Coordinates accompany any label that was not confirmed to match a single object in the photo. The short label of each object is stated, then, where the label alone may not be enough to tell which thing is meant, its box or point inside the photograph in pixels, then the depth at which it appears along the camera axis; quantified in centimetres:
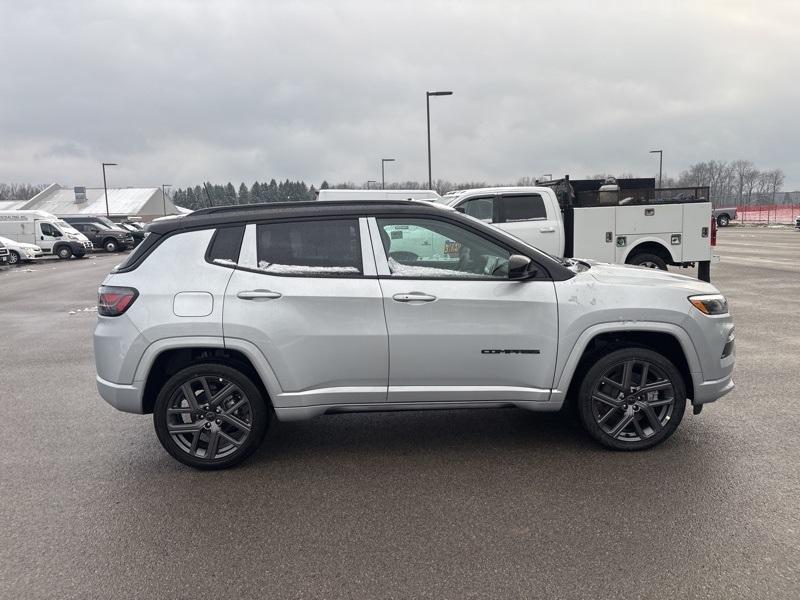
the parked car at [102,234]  3853
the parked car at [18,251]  2870
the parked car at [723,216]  5032
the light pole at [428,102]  2770
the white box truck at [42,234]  3238
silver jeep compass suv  421
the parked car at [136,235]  4005
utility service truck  1115
